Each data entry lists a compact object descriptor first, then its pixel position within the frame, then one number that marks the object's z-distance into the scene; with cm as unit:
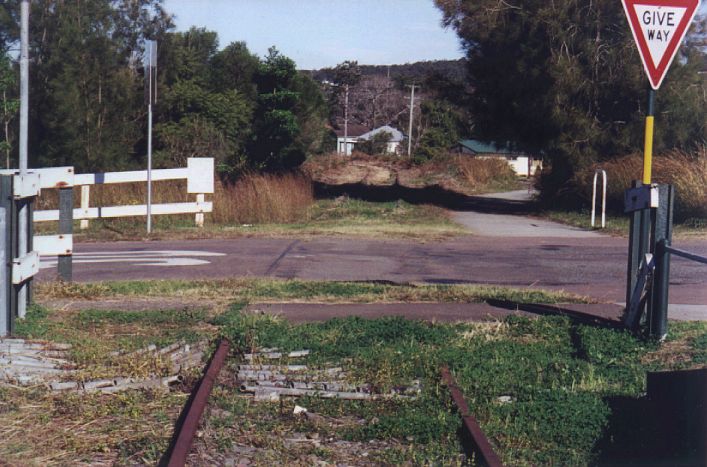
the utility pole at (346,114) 8244
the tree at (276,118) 4441
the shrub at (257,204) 2109
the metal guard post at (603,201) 2073
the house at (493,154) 7382
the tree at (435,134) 6215
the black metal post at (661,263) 781
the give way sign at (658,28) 801
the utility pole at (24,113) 848
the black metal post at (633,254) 855
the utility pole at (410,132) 6882
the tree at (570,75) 2542
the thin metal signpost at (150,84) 1841
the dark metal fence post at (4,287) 752
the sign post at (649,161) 790
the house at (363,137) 8515
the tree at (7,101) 2666
